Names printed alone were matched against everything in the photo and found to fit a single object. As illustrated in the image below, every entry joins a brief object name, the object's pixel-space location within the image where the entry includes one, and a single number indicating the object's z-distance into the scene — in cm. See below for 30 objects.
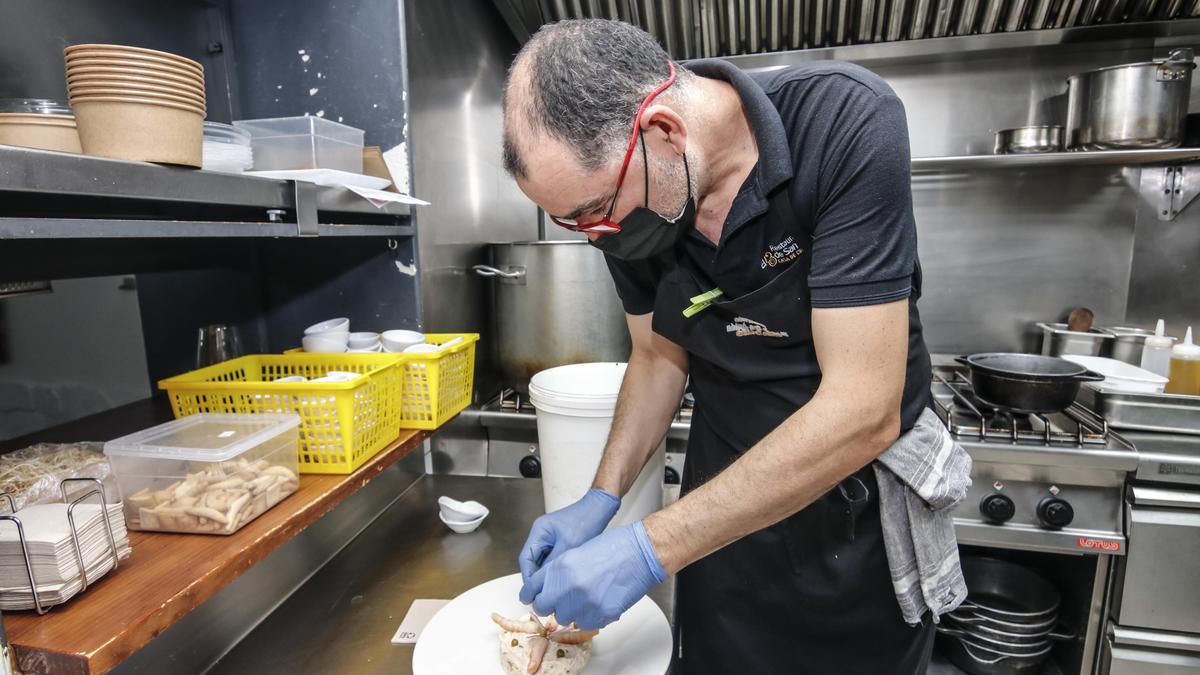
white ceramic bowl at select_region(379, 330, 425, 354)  156
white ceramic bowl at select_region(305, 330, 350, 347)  150
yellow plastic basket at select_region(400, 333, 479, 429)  149
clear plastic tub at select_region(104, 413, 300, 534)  97
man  92
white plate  97
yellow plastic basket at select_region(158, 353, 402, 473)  120
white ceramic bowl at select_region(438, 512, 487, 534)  154
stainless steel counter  111
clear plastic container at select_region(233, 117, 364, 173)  135
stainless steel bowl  222
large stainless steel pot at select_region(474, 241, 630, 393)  202
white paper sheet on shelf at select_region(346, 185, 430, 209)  135
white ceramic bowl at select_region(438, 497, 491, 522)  155
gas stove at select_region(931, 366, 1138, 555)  175
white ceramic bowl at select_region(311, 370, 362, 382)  122
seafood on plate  95
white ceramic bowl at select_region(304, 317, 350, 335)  151
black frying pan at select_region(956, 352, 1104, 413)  177
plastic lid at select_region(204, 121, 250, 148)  116
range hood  226
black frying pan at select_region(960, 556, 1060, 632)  205
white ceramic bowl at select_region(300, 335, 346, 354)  150
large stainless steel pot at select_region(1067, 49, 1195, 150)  200
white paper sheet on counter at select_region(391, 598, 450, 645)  113
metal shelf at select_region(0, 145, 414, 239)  69
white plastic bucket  136
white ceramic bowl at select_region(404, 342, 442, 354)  149
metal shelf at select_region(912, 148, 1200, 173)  208
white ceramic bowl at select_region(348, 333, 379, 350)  156
